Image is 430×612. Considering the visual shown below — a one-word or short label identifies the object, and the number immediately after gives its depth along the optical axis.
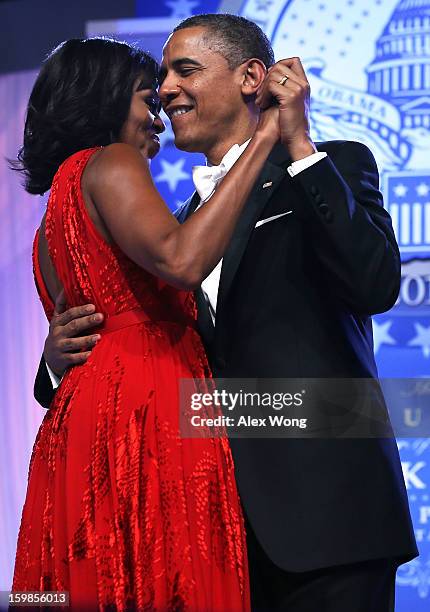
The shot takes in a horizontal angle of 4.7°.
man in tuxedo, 7.50
